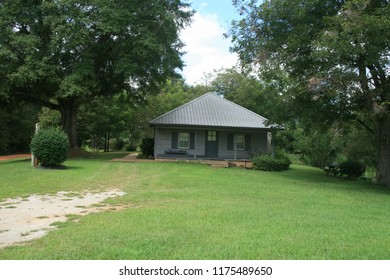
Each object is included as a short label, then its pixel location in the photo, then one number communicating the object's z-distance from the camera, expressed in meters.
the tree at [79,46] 22.92
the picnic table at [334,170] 24.36
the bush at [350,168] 23.86
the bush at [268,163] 24.61
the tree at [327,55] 14.34
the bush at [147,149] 29.44
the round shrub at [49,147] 18.28
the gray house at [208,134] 27.91
